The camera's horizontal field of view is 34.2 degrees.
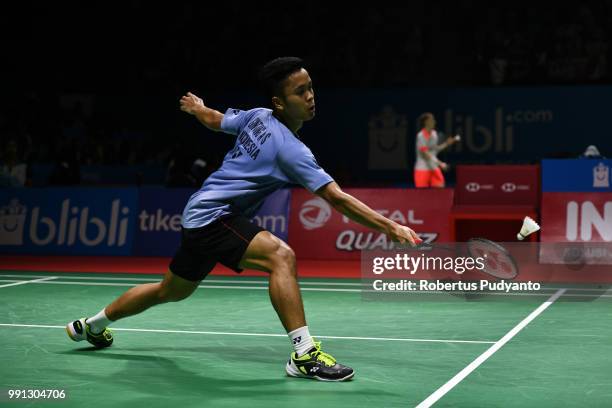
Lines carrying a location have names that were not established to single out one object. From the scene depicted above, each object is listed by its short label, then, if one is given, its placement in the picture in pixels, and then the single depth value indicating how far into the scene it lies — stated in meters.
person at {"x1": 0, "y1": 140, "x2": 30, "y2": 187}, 14.66
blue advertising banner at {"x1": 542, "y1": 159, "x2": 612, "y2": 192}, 12.42
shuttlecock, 6.17
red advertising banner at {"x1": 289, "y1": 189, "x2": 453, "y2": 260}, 12.91
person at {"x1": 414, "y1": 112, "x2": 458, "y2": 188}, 14.96
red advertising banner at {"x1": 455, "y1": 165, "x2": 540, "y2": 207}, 12.51
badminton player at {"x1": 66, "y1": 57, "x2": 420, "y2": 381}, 5.21
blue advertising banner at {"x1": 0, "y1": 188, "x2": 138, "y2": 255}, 13.84
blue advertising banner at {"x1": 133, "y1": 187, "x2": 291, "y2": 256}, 13.49
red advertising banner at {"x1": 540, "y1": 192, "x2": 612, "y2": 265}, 11.54
